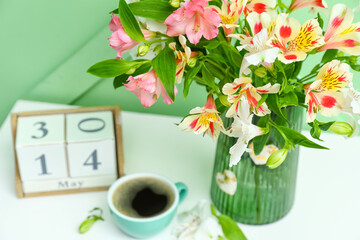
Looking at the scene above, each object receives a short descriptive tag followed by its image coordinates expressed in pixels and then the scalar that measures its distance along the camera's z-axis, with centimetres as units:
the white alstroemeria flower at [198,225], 77
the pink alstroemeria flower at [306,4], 55
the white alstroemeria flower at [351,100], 52
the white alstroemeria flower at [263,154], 70
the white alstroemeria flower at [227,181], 76
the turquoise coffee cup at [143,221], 74
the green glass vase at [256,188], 74
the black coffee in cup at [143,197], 77
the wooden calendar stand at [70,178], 84
